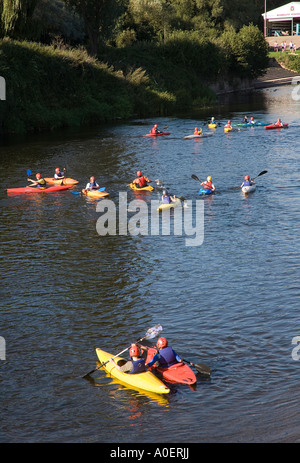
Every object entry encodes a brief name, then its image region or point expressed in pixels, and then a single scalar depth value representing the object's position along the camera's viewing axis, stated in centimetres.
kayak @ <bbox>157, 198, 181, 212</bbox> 3020
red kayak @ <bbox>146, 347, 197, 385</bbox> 1489
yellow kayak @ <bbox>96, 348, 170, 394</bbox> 1466
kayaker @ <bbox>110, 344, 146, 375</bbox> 1531
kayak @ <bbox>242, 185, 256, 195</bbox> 3262
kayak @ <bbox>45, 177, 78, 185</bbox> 3616
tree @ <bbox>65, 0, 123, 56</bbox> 6625
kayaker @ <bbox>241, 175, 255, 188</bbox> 3296
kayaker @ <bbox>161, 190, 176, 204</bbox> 3052
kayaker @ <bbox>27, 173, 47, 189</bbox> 3528
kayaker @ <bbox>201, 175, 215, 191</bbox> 3294
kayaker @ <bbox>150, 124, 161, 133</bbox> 5269
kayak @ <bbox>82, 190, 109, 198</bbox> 3315
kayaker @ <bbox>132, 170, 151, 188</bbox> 3432
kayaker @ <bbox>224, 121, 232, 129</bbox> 5416
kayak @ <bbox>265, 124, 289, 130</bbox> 5275
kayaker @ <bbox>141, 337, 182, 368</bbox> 1542
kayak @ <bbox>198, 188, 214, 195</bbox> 3272
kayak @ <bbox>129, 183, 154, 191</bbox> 3428
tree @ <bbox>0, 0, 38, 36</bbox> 5434
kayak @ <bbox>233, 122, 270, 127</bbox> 5517
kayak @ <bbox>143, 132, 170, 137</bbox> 5244
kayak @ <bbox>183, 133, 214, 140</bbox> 5141
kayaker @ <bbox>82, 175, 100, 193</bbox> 3391
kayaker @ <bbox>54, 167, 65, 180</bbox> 3642
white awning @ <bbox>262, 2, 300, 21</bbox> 11306
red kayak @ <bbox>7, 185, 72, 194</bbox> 3491
